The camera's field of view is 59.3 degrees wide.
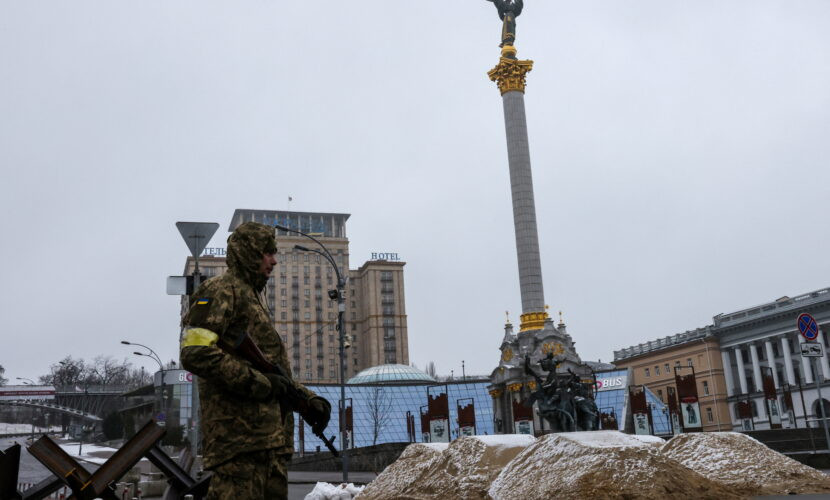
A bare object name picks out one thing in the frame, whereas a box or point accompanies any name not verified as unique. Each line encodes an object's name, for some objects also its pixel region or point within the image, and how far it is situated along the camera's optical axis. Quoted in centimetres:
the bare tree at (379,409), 7306
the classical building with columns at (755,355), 6762
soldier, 410
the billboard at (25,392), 11109
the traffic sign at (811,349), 1597
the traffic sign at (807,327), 1617
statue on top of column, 5922
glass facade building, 7162
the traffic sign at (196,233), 1127
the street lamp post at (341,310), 2406
